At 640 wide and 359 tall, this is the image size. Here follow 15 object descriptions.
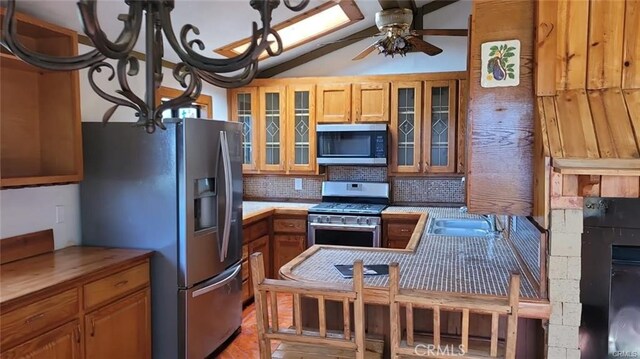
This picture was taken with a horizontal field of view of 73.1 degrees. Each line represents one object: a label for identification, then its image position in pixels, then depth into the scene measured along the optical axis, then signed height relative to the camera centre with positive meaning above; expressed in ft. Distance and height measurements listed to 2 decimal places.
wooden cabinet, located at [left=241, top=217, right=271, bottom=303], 12.42 -2.60
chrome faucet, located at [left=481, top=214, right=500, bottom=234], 9.95 -1.54
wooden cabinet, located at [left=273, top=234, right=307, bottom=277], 14.34 -2.91
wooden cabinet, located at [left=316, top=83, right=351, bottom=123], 14.51 +1.93
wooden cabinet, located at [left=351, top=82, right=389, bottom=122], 14.24 +1.93
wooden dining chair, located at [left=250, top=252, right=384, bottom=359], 5.00 -1.84
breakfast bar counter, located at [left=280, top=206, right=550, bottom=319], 5.78 -1.72
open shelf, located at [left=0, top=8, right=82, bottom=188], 7.72 +0.83
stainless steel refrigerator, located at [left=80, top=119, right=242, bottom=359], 8.75 -1.04
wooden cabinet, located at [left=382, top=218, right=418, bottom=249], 13.39 -2.24
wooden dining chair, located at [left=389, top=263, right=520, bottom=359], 4.57 -1.67
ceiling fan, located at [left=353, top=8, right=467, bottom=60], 9.23 +2.80
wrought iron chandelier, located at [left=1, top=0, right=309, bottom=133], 3.47 +0.86
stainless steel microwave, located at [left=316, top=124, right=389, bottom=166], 13.94 +0.52
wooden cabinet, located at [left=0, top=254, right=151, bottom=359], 6.02 -2.55
